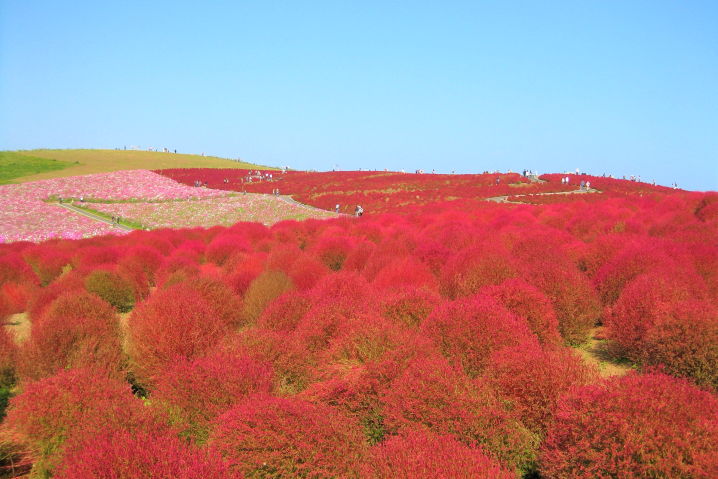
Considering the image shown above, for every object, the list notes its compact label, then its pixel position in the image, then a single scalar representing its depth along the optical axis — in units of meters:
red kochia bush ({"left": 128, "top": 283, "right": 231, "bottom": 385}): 6.65
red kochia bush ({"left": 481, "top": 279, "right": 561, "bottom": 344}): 6.49
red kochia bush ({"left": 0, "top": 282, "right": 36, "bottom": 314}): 12.02
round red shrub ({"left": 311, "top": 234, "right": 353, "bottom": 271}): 13.48
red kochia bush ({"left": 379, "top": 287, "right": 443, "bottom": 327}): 6.76
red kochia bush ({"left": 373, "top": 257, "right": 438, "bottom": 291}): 8.83
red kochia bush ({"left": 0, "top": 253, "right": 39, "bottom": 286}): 14.34
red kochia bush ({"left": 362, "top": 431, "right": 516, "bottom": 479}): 3.35
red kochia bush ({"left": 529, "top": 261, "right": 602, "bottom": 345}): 7.51
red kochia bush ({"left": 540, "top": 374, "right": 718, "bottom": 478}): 3.44
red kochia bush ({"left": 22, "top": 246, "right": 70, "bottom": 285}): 15.75
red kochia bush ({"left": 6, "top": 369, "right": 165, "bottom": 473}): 4.81
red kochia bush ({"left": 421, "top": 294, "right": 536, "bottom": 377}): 5.49
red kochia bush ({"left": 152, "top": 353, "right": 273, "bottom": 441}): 4.89
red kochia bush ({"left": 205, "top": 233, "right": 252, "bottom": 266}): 15.70
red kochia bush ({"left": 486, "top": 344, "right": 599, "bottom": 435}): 4.53
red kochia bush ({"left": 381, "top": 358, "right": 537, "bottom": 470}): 4.24
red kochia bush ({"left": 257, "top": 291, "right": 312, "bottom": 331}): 7.23
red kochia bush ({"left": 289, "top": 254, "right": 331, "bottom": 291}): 10.12
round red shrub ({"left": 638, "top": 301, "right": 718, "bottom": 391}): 5.44
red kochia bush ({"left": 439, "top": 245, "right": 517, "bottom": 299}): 8.35
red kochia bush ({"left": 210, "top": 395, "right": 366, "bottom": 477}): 3.83
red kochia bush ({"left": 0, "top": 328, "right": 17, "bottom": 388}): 7.40
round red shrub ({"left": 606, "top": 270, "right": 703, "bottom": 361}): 6.64
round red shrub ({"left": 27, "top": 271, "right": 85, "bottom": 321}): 10.03
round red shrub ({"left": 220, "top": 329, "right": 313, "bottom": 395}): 5.80
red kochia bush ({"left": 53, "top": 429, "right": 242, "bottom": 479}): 3.50
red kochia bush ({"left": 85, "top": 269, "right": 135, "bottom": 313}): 11.70
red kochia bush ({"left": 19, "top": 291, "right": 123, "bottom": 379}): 6.79
